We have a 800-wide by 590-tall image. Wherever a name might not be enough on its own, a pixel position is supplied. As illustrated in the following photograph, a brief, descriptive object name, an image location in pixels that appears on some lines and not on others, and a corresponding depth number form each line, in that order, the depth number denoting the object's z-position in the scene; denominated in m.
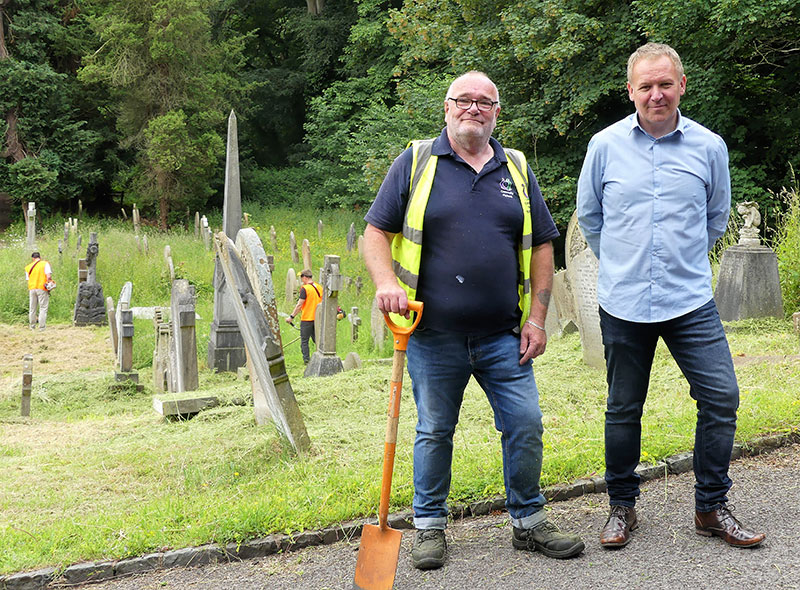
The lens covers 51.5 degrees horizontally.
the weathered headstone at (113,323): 13.11
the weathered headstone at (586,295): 8.00
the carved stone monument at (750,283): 9.26
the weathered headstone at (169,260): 20.59
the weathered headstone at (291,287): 18.11
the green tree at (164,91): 34.28
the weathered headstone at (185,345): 8.89
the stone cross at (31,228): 24.42
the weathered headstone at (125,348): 10.32
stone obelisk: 12.27
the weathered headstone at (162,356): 10.38
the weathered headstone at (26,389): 8.83
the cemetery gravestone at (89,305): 17.27
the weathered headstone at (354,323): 13.09
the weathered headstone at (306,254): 19.85
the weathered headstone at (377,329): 12.43
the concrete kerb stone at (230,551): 3.81
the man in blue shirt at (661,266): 3.56
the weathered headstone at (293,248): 22.44
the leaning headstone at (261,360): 5.25
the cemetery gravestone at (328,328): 9.80
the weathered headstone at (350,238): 24.95
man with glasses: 3.60
